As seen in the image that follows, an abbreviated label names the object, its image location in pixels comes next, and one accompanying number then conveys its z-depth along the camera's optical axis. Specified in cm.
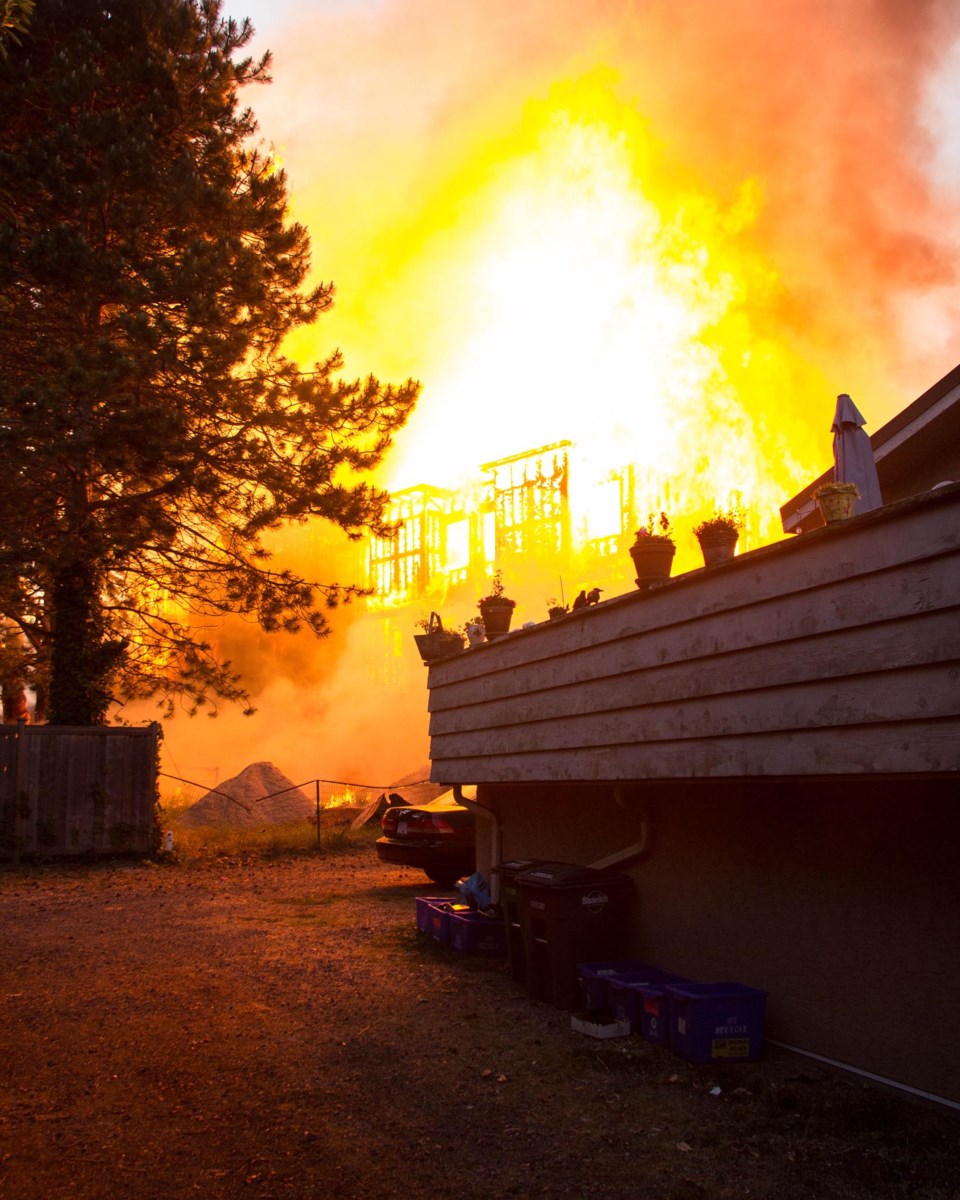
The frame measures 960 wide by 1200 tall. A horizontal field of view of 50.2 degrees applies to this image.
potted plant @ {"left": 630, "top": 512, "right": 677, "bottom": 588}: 681
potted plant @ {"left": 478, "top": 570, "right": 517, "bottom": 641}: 962
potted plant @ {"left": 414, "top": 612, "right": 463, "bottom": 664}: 1065
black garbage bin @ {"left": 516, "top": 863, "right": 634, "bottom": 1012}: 717
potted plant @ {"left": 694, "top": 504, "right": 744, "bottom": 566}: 602
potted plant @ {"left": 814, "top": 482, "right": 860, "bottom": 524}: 498
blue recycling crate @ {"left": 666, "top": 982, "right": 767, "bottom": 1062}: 566
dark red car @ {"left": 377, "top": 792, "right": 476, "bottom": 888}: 1317
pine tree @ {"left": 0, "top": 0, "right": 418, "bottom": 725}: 1608
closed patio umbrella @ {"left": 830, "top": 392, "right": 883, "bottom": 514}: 658
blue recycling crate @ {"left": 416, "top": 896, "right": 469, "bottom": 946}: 956
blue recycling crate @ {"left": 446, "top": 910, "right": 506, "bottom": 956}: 912
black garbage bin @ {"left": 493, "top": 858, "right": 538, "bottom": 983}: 791
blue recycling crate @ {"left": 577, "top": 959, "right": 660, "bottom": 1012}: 672
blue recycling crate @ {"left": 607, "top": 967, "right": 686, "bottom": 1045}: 628
